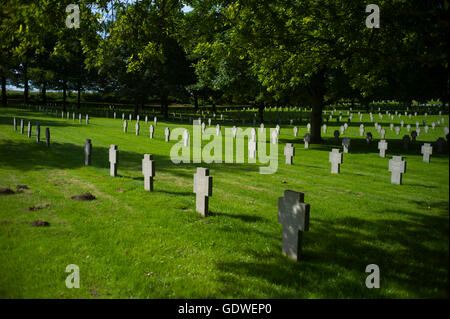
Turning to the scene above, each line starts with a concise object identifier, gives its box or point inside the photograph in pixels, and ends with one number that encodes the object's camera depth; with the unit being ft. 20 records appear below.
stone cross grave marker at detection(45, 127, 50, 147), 57.77
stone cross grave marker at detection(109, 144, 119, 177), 35.64
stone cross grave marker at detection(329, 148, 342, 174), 42.27
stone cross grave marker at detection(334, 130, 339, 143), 80.55
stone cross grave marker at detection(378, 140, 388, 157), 55.24
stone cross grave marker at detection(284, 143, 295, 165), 47.96
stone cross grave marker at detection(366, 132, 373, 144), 75.15
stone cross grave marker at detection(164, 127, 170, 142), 72.11
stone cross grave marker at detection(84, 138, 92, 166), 41.65
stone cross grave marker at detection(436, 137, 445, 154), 58.25
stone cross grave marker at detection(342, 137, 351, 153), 60.23
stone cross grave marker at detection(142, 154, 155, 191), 29.75
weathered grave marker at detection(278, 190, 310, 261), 16.43
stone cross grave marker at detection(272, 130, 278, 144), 66.39
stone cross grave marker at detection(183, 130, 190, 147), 64.39
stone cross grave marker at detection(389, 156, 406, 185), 35.93
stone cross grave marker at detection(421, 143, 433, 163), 50.19
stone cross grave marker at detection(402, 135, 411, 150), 66.64
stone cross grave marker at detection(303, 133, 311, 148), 66.01
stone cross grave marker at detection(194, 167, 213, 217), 23.50
